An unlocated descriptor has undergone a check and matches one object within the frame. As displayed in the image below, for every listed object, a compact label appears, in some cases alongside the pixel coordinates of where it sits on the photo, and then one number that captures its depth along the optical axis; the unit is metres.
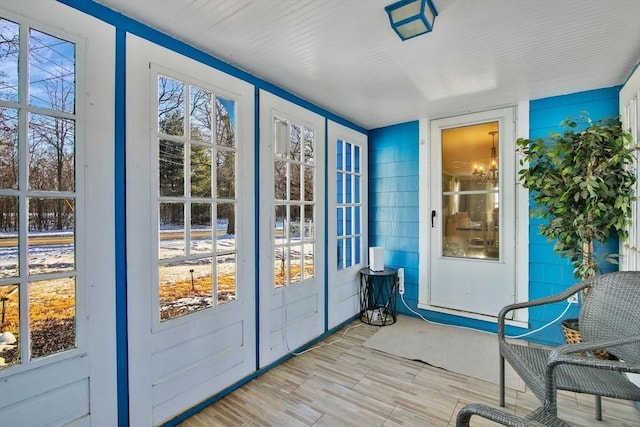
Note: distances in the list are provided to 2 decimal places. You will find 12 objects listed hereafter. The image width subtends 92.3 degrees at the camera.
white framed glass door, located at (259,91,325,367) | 2.47
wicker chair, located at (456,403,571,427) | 1.00
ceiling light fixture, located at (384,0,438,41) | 1.53
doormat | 2.46
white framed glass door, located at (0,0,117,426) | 1.33
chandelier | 3.20
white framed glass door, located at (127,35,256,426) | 1.71
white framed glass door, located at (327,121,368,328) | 3.27
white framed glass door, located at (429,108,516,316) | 3.13
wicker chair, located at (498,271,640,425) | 1.31
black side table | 3.56
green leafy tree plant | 2.24
